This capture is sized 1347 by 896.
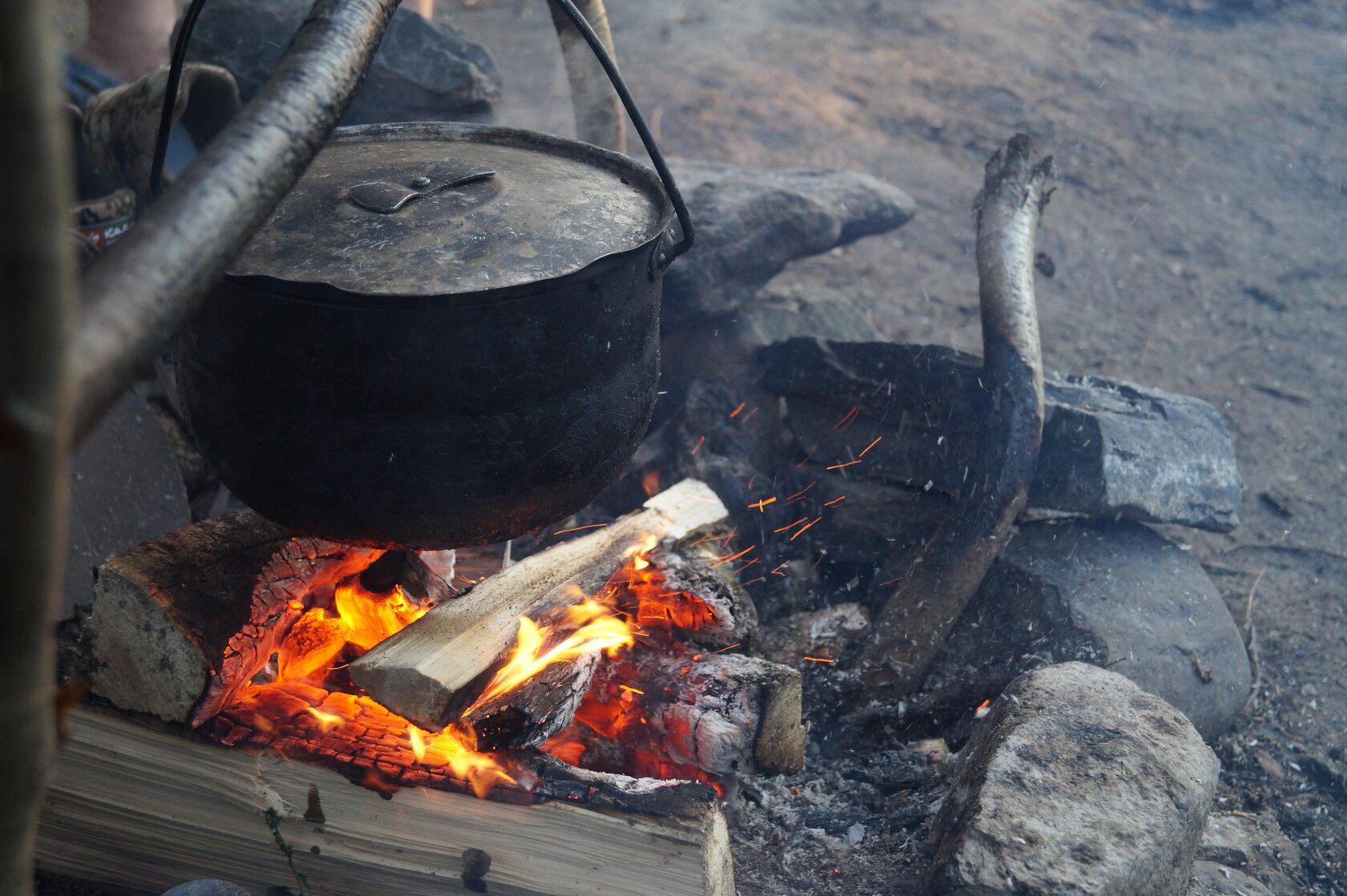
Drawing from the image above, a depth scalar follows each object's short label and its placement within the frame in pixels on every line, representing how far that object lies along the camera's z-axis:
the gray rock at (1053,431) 1.82
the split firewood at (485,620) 1.47
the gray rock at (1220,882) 1.55
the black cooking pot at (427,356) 1.38
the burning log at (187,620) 1.46
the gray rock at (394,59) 2.23
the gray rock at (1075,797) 1.43
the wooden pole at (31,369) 0.76
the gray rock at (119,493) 1.75
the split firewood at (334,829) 1.46
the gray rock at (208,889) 1.45
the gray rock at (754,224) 2.21
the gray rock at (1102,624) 1.73
